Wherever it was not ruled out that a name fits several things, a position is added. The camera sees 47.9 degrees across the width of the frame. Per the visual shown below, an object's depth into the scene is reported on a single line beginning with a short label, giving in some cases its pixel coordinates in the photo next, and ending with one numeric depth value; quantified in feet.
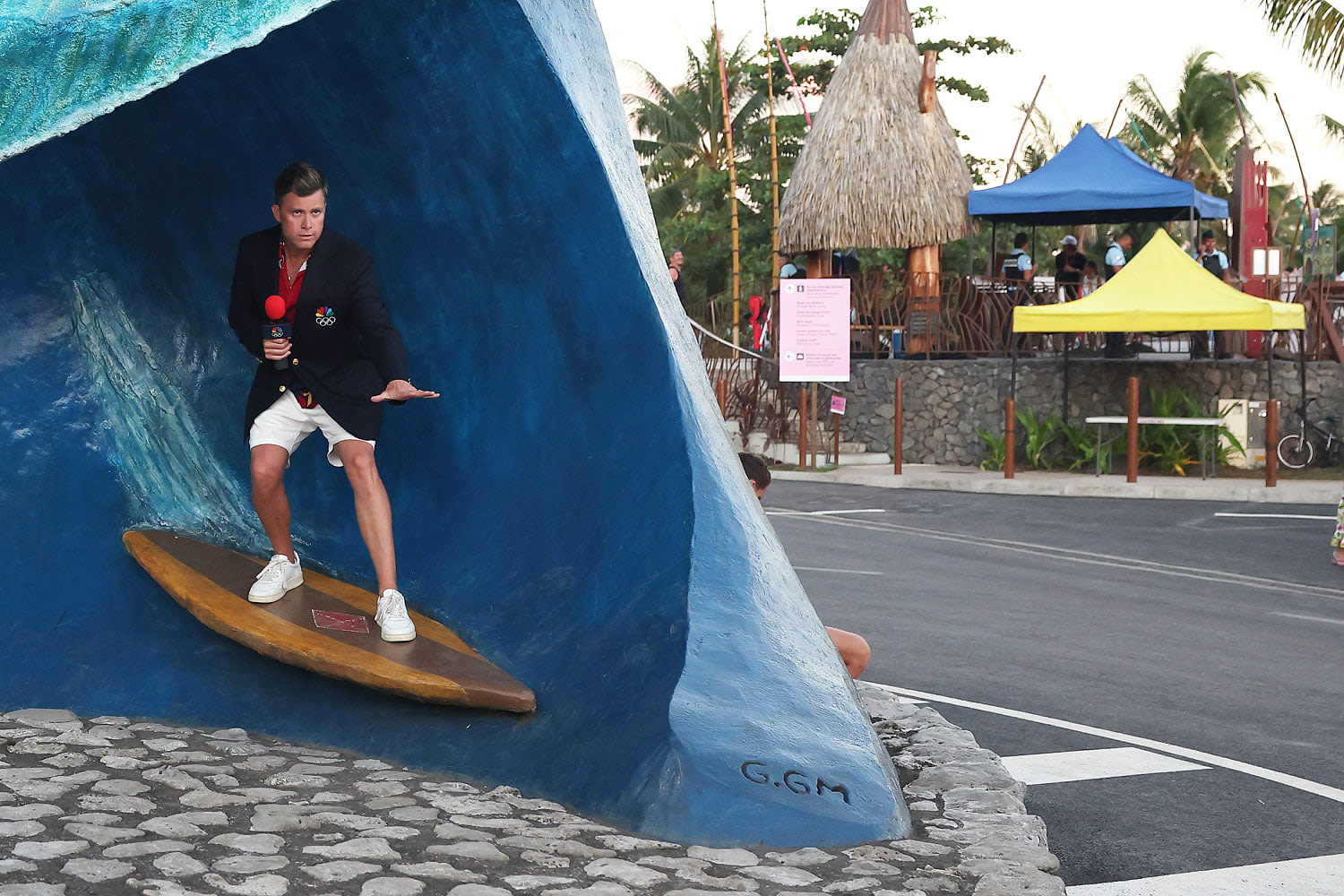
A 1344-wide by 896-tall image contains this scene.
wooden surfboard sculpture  15.72
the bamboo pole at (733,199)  94.07
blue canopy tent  73.05
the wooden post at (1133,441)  62.39
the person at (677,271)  57.82
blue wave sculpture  14.62
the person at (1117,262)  73.46
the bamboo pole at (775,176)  88.90
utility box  68.85
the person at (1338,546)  41.40
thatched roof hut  78.43
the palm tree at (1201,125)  149.07
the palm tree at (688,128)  143.84
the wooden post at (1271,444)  60.44
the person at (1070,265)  76.74
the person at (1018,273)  76.48
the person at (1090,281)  75.39
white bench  63.62
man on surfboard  16.63
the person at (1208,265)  73.82
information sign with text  61.98
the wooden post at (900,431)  66.64
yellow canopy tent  60.80
